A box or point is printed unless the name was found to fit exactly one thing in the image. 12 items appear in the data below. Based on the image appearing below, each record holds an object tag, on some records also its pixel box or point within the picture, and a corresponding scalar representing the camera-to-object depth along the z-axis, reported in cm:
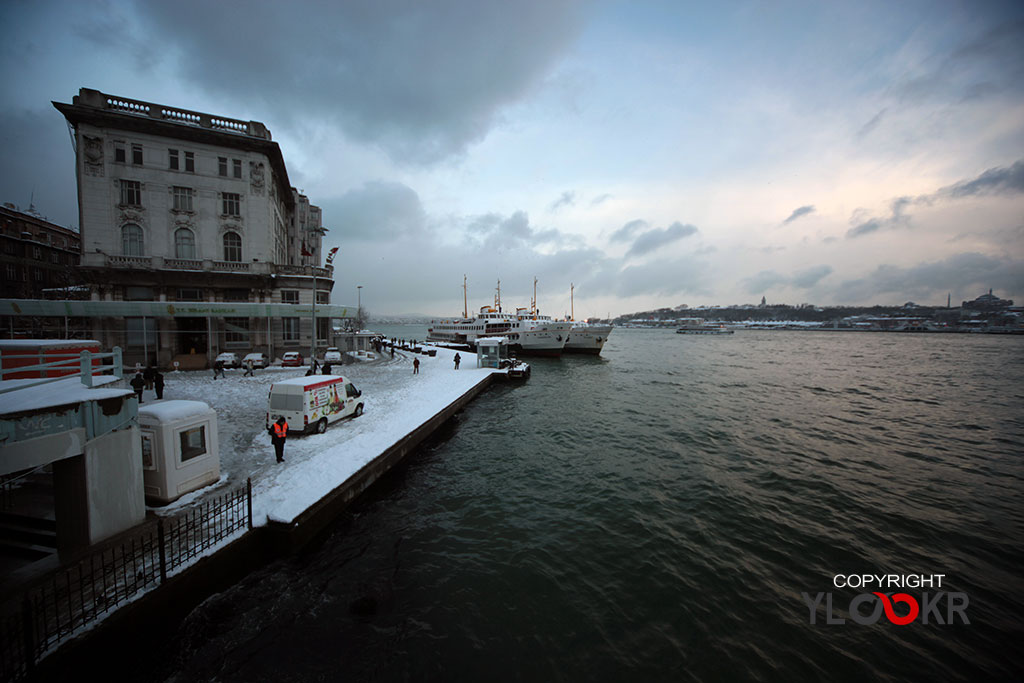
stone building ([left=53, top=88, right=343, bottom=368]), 2722
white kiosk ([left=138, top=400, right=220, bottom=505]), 794
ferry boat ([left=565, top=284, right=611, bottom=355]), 5647
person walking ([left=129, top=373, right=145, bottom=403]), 1511
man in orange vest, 1042
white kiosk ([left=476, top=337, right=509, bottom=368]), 3519
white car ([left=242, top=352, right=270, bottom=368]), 2667
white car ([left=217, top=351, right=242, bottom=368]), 2673
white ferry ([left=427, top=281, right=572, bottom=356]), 5328
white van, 1301
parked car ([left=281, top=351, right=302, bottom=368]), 2928
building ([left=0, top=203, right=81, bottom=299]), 3806
